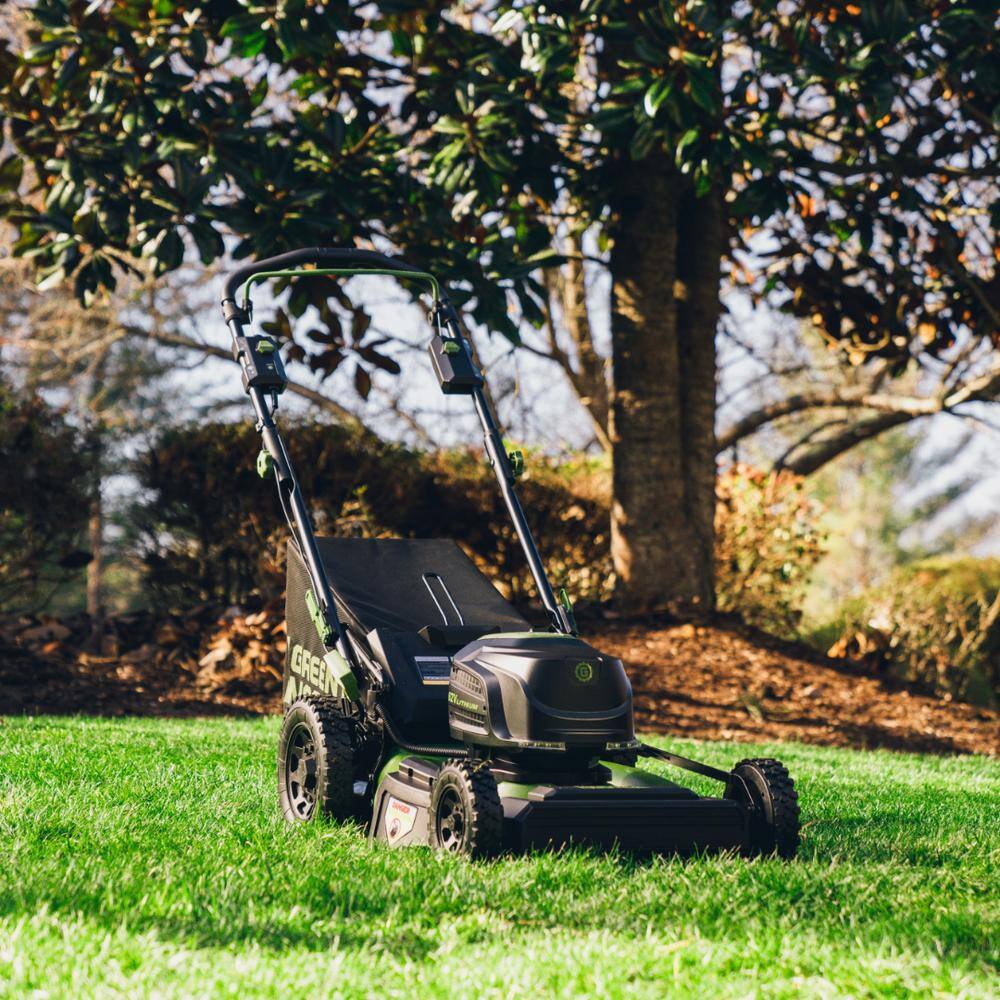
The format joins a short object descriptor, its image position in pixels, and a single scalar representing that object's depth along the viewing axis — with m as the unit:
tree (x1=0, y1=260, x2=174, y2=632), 10.65
